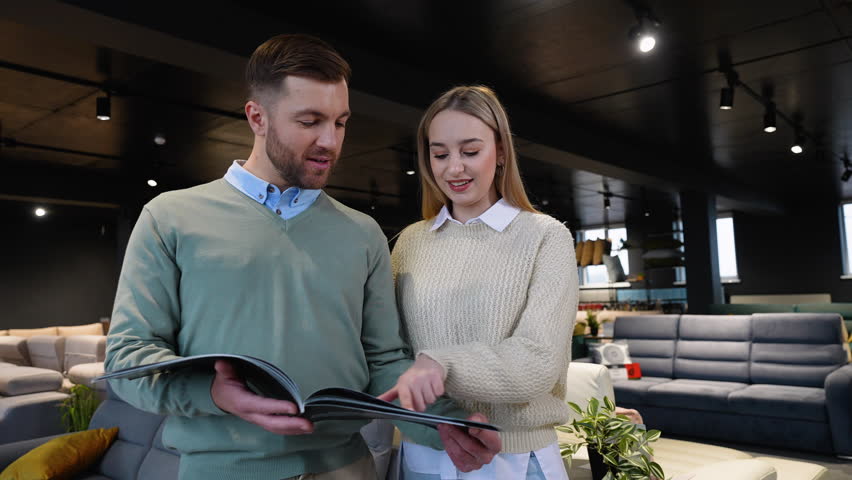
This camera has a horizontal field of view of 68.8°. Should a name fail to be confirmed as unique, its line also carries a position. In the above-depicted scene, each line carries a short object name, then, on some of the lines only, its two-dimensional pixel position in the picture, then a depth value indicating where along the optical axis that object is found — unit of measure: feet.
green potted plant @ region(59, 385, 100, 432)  13.08
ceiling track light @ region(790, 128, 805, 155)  22.77
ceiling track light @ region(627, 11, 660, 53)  12.13
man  3.05
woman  3.59
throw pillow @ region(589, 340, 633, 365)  17.81
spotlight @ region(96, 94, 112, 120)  15.61
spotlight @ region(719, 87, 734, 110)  16.42
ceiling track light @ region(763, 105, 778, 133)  18.71
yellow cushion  9.52
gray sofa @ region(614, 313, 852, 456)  15.21
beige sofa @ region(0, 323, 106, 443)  14.60
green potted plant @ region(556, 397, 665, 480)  5.54
